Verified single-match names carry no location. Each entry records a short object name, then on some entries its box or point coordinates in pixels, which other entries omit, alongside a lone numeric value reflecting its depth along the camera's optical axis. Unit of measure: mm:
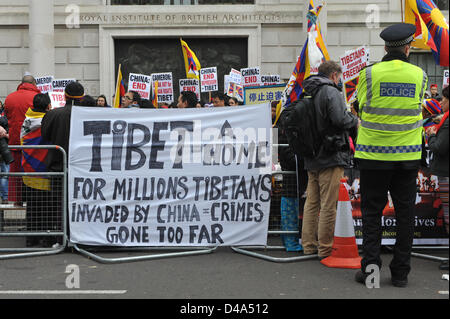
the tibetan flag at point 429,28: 5641
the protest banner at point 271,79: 12656
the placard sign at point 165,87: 12812
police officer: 4914
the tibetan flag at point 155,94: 12859
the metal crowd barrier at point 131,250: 6039
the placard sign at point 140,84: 12250
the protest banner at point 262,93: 10758
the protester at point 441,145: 4789
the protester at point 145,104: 9530
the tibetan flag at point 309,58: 7117
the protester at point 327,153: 5816
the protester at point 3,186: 6771
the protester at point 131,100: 10117
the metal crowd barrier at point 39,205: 6594
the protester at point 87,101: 7508
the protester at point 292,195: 6531
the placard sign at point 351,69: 8375
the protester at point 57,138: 6676
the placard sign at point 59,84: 11477
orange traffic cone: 5742
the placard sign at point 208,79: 13000
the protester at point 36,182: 6703
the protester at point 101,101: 10906
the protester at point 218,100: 9180
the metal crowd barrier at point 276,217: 6570
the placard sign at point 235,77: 12962
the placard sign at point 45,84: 11656
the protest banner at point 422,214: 6527
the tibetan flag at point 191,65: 13023
